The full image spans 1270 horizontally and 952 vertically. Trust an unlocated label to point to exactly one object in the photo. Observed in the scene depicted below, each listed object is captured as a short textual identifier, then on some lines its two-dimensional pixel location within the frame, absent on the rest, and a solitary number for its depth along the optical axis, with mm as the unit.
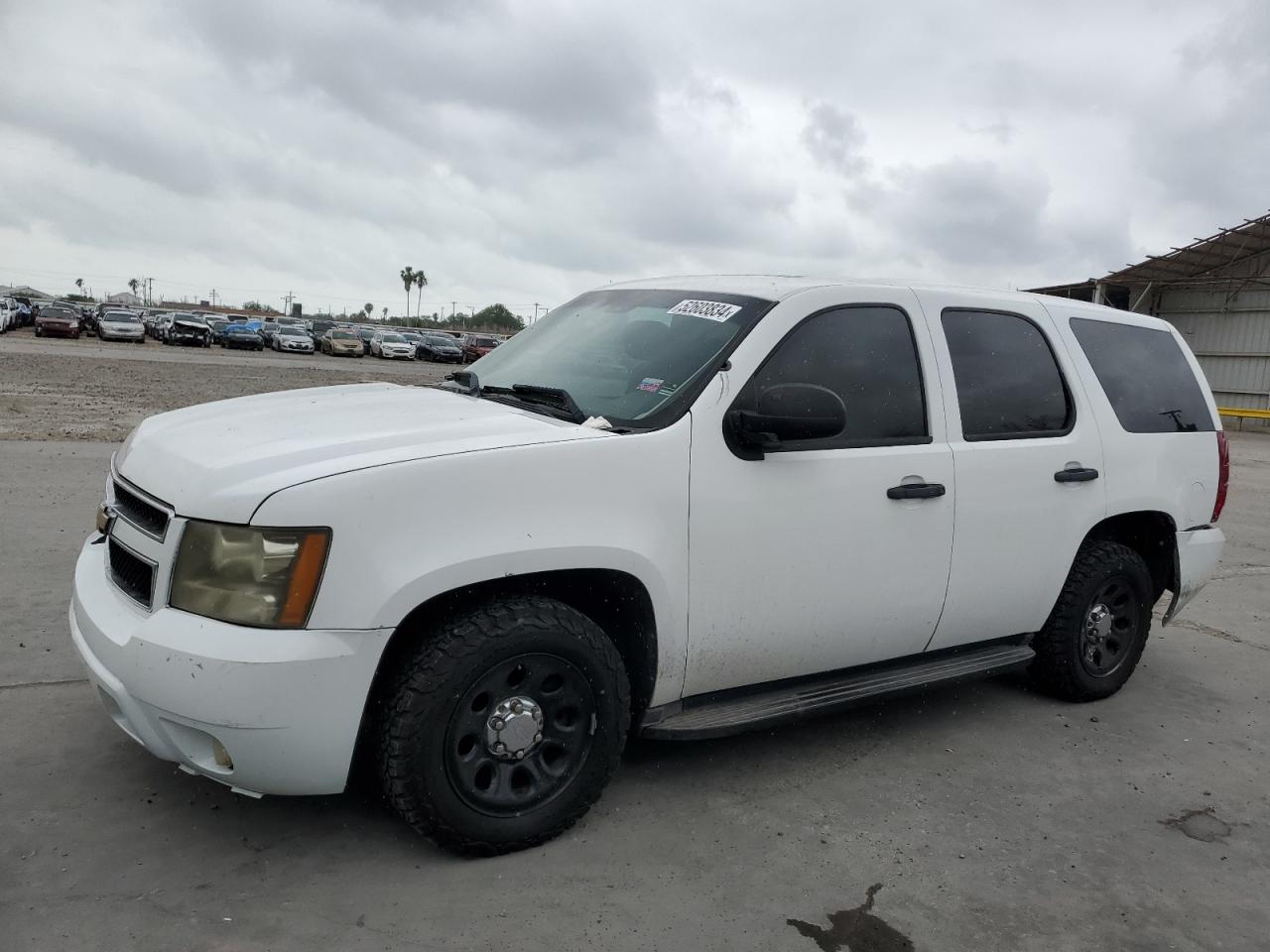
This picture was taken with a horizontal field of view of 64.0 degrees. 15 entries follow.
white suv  2699
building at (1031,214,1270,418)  30188
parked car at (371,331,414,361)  46406
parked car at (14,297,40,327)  52312
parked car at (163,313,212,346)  44406
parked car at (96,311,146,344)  42312
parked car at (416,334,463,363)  48438
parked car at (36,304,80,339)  41750
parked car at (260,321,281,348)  48953
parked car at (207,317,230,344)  47031
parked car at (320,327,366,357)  46875
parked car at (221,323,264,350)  45406
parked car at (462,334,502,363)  50500
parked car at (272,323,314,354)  47156
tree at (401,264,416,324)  134000
